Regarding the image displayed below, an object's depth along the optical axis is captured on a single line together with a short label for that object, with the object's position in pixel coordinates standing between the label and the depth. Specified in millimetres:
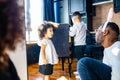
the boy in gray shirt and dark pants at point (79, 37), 1487
